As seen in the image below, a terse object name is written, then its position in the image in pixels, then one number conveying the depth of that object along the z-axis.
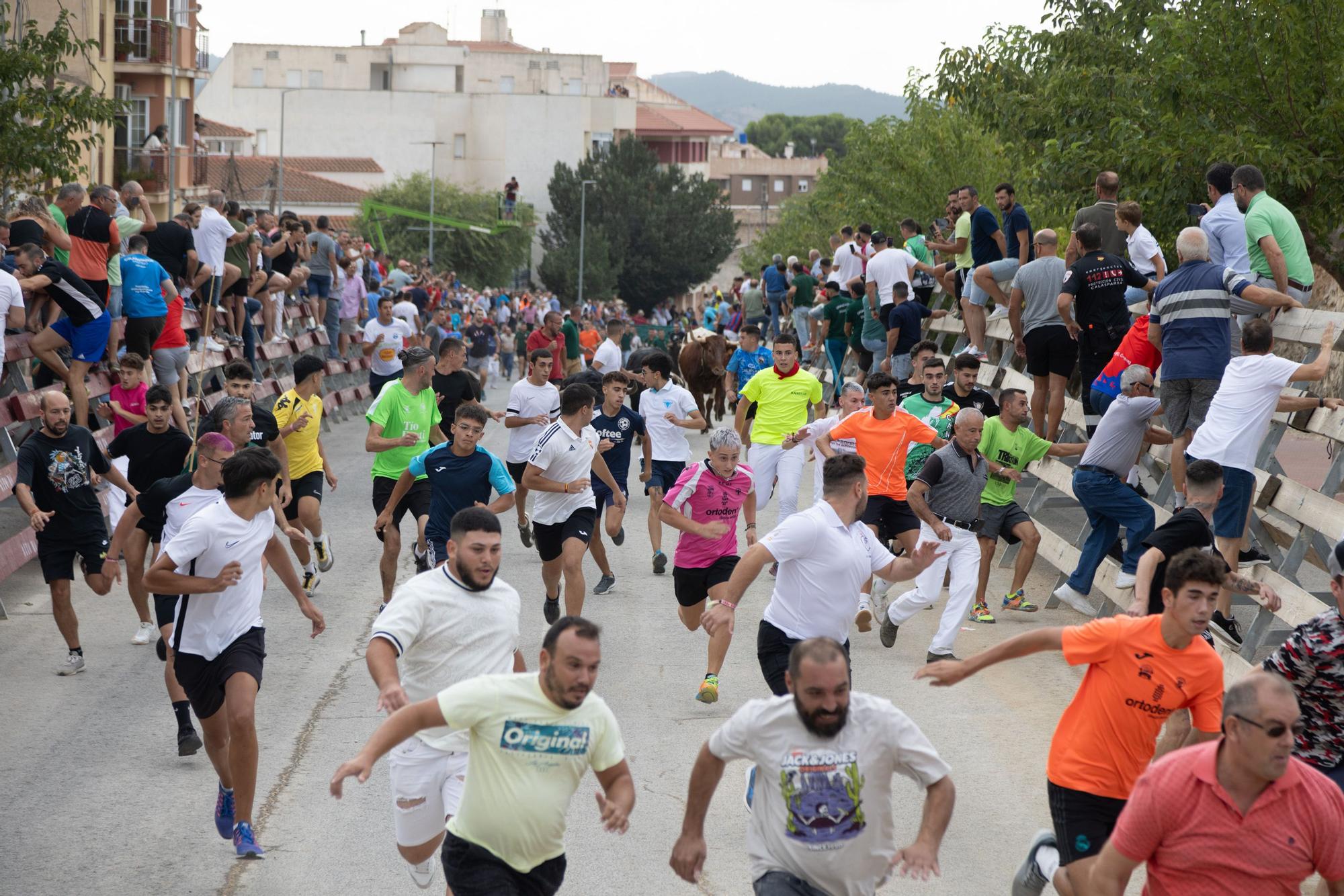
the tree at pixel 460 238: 81.31
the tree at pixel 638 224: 89.88
